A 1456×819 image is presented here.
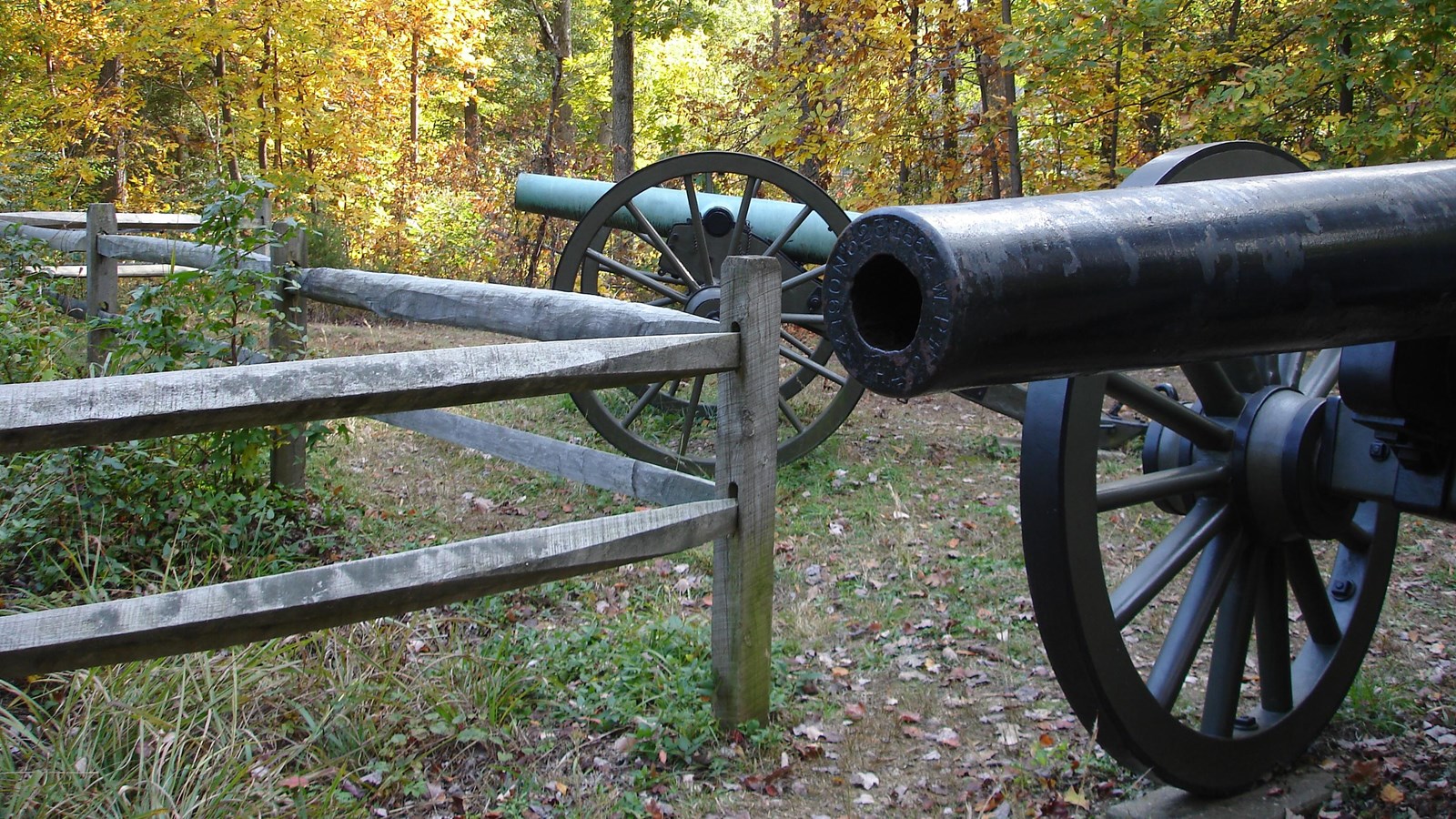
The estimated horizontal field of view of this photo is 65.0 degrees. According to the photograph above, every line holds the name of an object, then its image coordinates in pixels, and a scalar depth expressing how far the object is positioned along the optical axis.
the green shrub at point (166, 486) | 3.97
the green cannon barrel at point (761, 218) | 7.00
